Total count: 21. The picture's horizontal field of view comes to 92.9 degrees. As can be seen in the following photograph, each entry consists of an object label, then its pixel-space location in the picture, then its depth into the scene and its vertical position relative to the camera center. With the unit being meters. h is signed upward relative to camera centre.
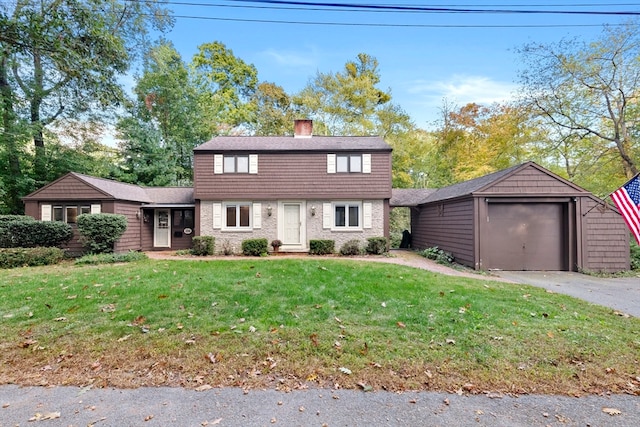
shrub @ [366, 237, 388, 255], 12.92 -1.15
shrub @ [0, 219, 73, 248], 11.27 -0.52
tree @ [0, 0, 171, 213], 5.23 +3.25
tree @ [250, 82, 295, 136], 24.88 +8.91
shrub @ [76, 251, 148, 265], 10.45 -1.37
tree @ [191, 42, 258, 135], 24.16 +11.64
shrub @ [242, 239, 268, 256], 12.62 -1.18
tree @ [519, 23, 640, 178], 13.51 +6.12
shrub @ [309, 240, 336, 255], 12.88 -1.22
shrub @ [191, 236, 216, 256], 12.62 -1.13
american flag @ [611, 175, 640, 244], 5.95 +0.27
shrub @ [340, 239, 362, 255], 12.97 -1.30
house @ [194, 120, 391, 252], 13.60 +1.15
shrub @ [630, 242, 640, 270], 9.88 -1.33
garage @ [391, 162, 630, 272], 9.71 -0.30
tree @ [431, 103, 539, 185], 20.16 +5.29
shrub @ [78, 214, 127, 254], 11.54 -0.42
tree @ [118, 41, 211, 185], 20.11 +6.68
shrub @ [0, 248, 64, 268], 9.84 -1.24
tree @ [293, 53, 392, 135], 23.23 +9.17
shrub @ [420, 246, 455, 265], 11.39 -1.49
